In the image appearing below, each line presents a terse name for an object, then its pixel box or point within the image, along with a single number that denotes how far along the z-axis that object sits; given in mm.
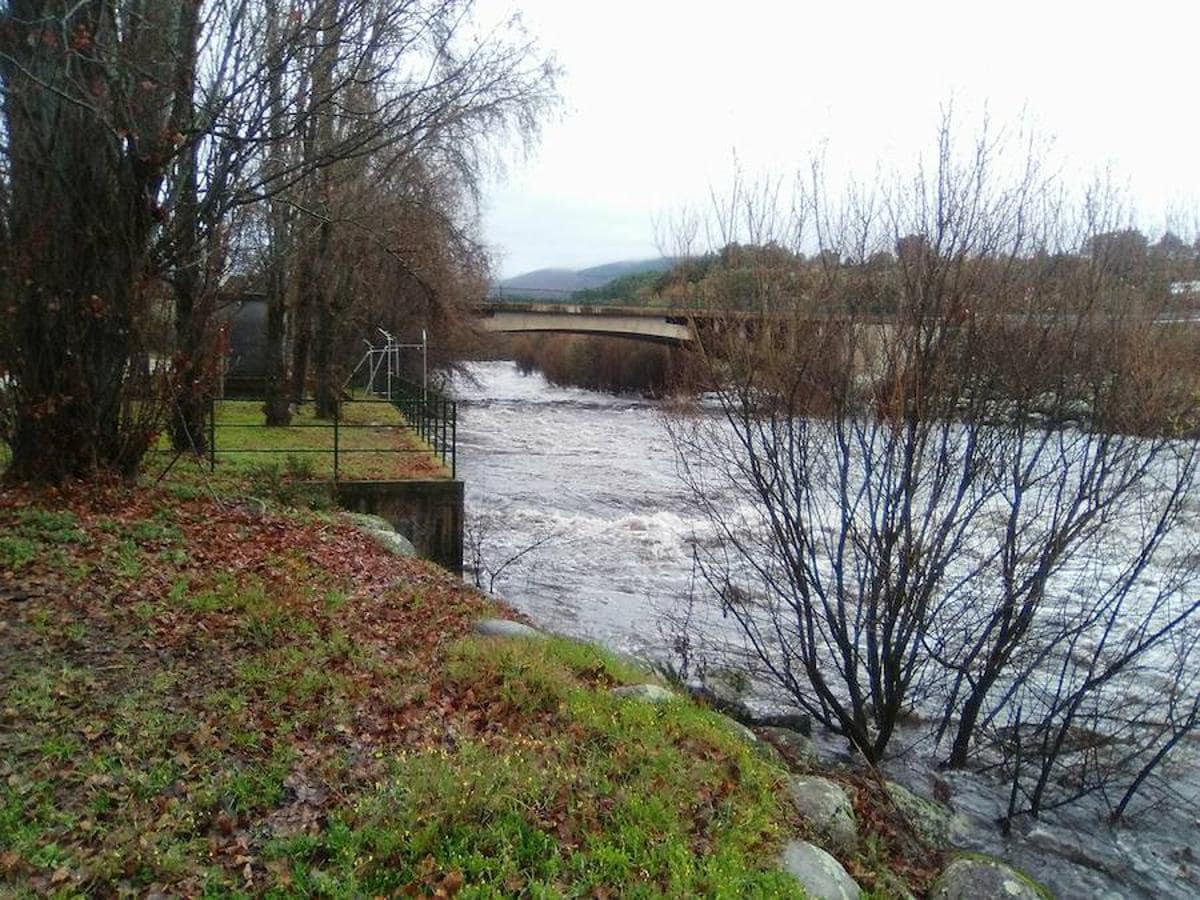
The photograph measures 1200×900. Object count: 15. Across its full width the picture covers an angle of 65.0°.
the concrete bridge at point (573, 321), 39500
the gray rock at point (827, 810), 4867
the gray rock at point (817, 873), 4152
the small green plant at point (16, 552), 6262
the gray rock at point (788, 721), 7816
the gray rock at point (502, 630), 6573
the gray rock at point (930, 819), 6023
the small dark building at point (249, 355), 27969
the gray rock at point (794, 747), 6383
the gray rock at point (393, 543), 9727
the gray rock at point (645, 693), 5707
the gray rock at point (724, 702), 7758
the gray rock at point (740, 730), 5969
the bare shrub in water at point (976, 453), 7113
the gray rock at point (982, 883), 4930
